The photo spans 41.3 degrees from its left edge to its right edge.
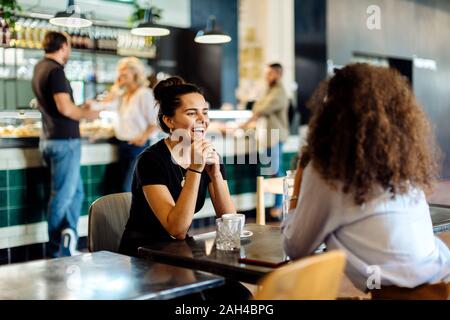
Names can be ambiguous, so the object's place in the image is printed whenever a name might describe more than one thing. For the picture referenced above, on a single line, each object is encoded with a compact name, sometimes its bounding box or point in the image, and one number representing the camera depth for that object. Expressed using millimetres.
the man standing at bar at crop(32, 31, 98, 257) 4562
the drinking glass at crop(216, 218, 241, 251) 1992
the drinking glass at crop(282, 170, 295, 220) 2333
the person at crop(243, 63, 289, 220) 6488
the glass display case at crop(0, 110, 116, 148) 4641
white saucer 2204
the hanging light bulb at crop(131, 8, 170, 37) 6355
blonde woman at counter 5164
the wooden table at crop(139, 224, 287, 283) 1733
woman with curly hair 1644
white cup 2002
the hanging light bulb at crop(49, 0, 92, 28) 5462
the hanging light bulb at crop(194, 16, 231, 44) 6688
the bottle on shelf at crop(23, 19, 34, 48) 7055
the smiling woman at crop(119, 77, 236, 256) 2219
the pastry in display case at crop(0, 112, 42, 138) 5109
